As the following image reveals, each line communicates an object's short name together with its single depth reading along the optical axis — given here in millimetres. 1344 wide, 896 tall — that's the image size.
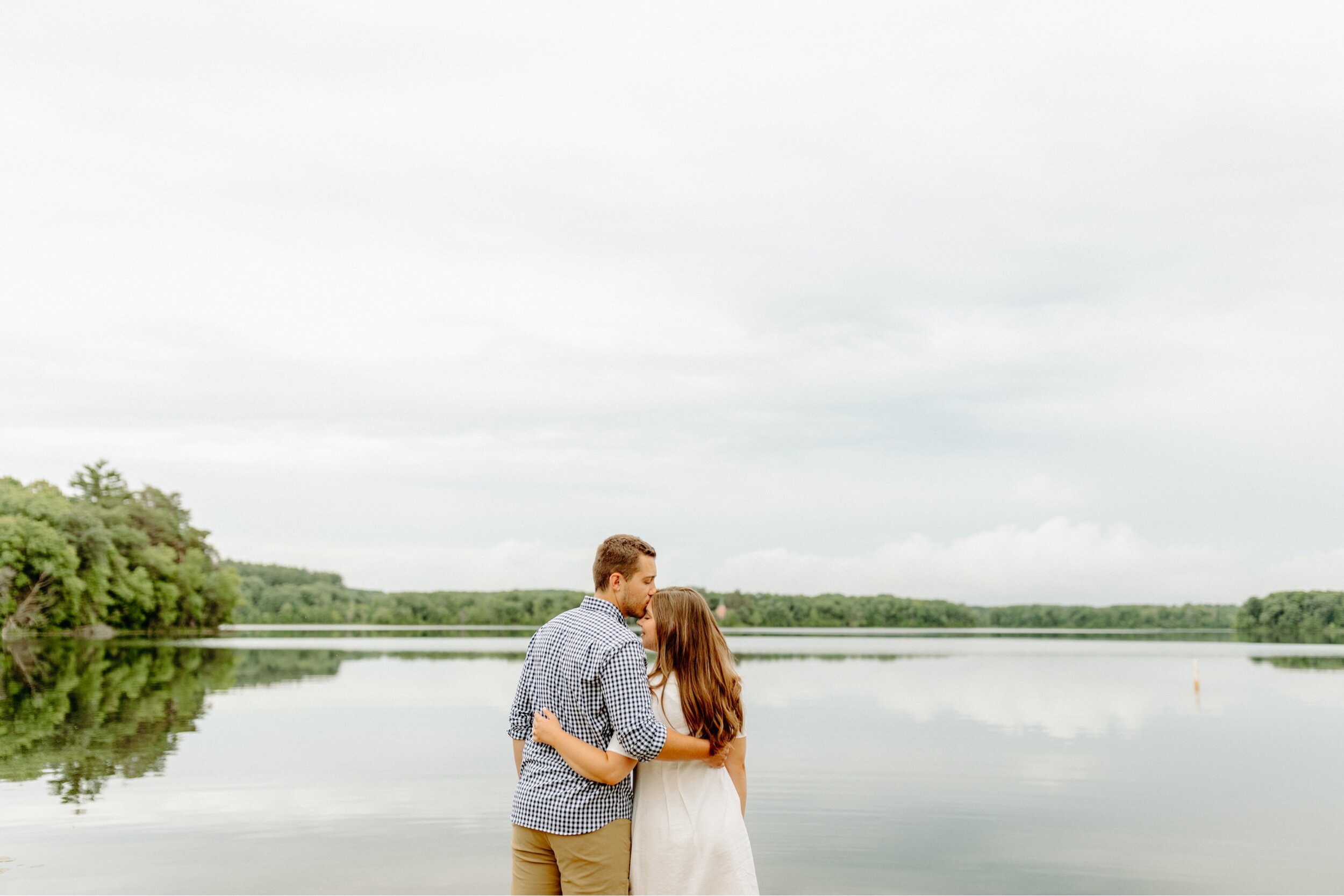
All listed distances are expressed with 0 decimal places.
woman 4027
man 3824
